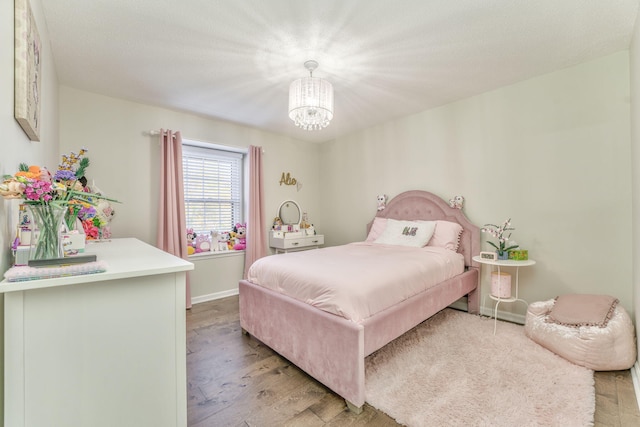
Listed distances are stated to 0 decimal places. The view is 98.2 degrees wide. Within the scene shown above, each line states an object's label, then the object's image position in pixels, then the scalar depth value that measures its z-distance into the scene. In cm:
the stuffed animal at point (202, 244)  370
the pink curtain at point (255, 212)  393
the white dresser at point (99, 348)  86
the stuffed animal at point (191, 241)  355
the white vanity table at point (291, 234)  410
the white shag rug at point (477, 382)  150
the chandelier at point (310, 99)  219
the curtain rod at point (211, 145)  357
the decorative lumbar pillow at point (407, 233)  314
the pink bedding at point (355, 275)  175
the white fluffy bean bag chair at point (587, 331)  186
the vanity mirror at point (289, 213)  446
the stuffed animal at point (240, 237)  402
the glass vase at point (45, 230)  102
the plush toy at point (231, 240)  400
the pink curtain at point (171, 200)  321
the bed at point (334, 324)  158
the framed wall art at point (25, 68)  114
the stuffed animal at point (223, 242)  387
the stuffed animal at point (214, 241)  378
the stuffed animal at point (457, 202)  316
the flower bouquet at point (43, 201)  93
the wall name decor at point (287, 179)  443
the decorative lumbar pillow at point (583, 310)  199
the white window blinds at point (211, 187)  377
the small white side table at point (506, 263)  246
